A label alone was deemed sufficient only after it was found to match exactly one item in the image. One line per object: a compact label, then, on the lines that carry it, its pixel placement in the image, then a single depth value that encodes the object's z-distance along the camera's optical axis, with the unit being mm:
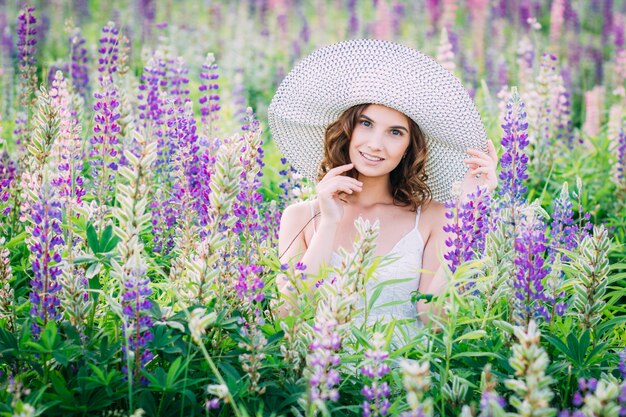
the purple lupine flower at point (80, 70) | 5500
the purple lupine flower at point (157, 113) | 4461
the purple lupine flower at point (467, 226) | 2980
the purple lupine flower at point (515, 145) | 3238
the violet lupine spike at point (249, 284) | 2756
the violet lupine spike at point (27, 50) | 4379
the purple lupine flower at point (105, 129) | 3471
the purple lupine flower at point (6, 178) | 3529
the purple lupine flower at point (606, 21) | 10345
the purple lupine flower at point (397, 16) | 10141
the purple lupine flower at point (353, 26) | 9820
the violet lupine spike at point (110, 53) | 4466
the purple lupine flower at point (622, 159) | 4977
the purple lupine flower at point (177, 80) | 4838
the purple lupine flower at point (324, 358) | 2223
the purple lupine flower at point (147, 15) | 9125
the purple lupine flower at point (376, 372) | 2234
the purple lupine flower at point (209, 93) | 4379
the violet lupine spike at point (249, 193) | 2967
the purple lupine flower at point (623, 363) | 2617
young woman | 3637
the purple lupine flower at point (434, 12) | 10461
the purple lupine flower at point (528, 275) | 2812
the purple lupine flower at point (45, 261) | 2619
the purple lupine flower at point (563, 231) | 3390
